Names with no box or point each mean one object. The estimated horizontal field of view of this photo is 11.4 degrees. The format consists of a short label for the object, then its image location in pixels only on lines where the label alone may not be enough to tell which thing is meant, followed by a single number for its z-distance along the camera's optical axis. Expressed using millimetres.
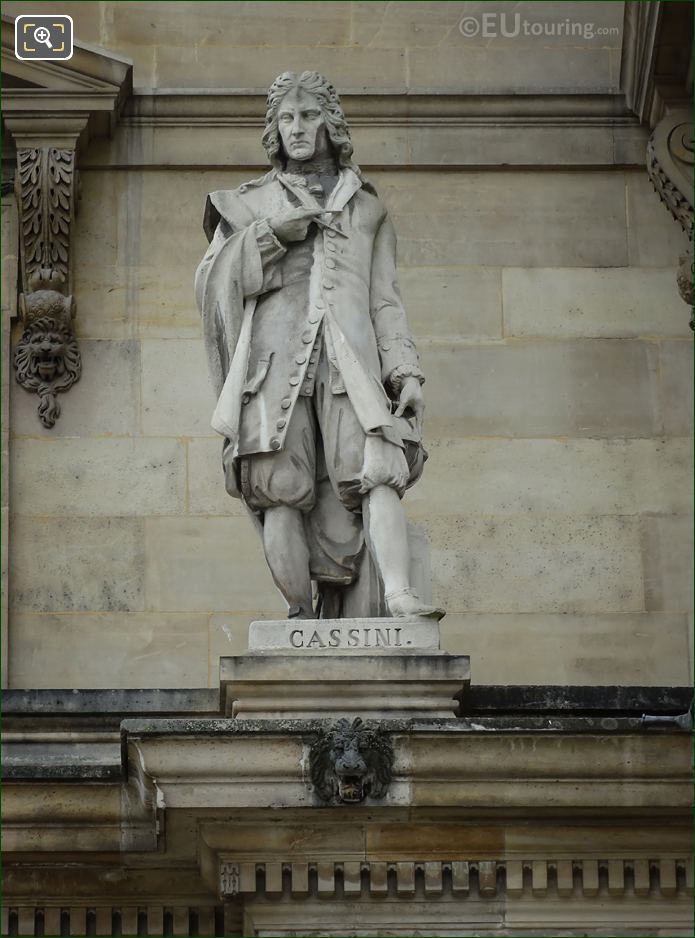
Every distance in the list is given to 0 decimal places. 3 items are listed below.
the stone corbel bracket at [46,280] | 18953
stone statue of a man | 15203
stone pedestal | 14586
